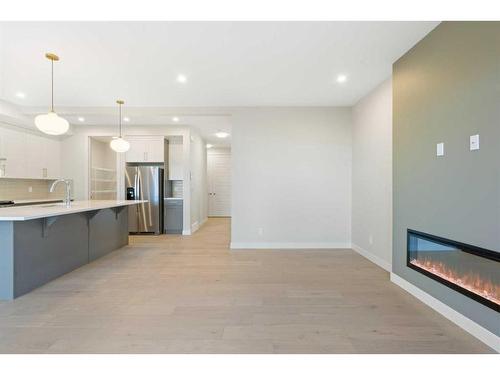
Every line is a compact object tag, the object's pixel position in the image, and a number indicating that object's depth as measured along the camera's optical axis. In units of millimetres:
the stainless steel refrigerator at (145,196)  6027
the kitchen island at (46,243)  2521
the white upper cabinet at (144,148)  6125
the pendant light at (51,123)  2824
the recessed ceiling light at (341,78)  3324
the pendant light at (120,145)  4305
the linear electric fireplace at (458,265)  1801
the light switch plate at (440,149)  2221
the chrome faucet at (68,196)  3574
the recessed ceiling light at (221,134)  6743
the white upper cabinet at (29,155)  4793
